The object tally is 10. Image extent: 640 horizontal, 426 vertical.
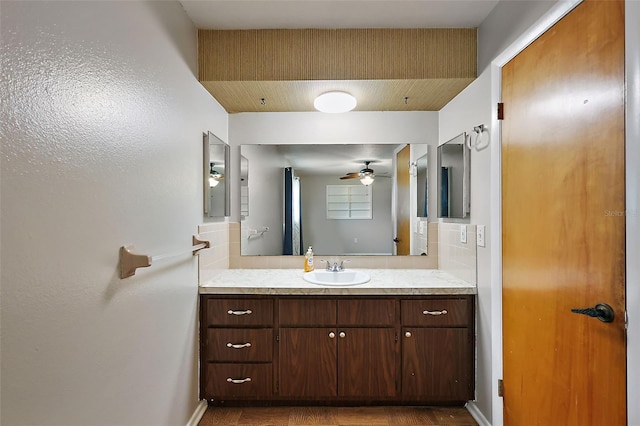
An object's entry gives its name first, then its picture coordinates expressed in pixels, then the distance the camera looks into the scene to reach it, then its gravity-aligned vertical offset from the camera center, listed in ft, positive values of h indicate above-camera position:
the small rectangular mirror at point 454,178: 6.79 +0.79
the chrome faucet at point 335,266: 8.00 -1.35
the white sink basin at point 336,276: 7.84 -1.54
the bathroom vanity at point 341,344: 6.57 -2.67
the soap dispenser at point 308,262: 8.18 -1.24
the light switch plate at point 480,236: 6.15 -0.45
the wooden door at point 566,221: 3.46 -0.12
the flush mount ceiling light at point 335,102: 7.06 +2.48
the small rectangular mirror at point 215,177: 6.80 +0.83
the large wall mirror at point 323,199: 8.65 +0.38
